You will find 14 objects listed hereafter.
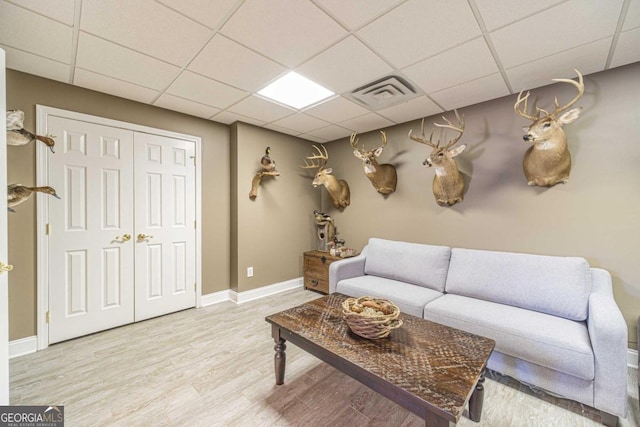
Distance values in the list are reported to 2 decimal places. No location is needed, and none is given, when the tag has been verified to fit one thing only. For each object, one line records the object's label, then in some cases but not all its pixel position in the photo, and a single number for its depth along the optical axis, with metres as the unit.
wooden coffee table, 1.09
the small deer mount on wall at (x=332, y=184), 3.70
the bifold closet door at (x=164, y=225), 2.81
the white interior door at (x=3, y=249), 1.32
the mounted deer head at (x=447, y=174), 2.66
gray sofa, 1.50
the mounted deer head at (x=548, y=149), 2.11
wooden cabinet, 3.69
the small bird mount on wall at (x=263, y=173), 3.50
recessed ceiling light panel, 2.32
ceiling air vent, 2.32
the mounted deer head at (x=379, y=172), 3.19
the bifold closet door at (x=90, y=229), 2.35
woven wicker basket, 1.47
